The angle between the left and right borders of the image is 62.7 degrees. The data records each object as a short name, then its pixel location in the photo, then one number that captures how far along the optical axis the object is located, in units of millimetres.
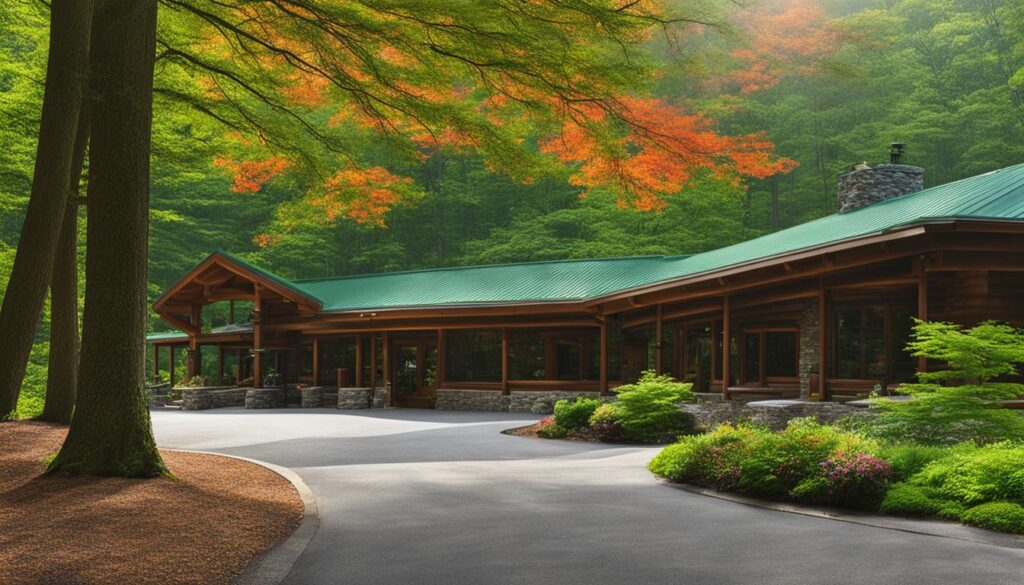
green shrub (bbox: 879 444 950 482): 9445
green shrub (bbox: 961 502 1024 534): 7617
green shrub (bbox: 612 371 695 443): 16875
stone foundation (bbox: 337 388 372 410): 28172
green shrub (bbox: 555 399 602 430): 17953
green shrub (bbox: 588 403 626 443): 16969
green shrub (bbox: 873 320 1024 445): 10812
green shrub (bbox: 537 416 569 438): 17719
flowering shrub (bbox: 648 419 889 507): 9031
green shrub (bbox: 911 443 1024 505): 8227
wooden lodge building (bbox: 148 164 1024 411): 14812
